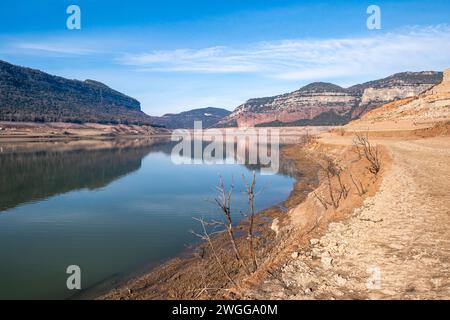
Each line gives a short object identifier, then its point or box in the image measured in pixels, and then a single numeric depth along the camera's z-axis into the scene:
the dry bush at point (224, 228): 6.33
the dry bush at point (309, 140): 55.52
